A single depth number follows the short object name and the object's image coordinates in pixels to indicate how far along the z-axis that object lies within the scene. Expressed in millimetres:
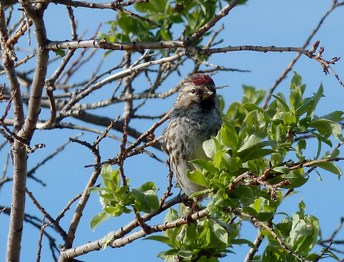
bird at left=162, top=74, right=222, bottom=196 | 11477
